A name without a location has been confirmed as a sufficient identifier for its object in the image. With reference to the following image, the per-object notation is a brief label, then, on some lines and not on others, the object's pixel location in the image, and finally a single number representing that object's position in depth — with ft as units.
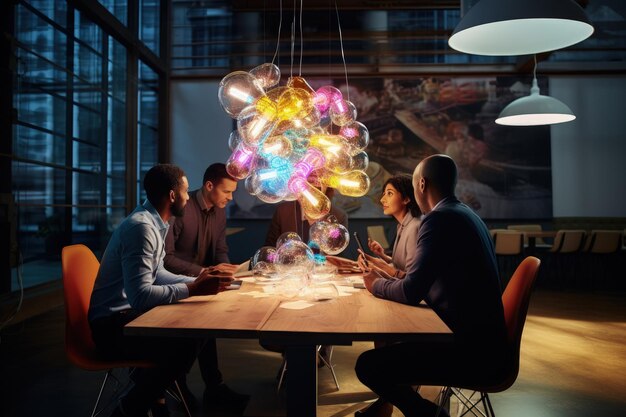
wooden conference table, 5.37
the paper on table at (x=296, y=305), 6.70
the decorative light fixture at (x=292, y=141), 8.99
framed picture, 30.63
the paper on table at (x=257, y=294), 7.67
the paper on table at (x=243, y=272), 10.08
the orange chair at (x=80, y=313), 7.16
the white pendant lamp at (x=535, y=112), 16.80
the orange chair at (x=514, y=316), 6.52
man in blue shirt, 6.74
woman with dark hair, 9.96
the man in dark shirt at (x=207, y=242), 9.81
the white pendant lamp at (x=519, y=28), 6.65
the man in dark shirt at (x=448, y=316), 6.37
